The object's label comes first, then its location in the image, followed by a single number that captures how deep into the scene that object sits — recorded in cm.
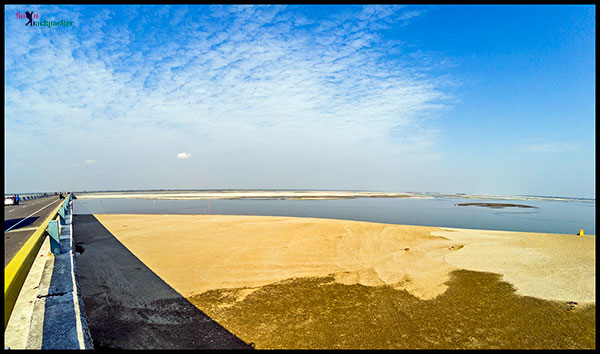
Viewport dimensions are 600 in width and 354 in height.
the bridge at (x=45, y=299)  372
